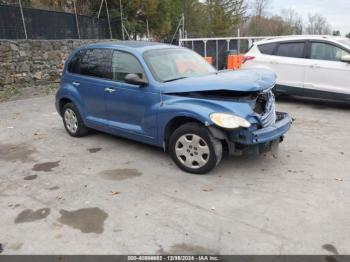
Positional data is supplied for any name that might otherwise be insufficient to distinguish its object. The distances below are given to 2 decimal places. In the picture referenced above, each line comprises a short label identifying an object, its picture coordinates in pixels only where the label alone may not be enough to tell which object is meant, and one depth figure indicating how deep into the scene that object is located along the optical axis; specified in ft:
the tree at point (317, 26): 129.71
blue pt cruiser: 15.05
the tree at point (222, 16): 119.03
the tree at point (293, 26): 117.77
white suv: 27.43
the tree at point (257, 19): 120.67
